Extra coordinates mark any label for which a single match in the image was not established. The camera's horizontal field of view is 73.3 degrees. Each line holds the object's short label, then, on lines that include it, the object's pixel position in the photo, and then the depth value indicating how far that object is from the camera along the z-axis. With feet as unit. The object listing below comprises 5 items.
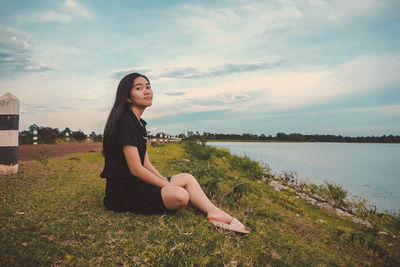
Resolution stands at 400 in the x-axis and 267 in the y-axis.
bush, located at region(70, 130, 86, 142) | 63.36
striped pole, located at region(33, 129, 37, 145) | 45.30
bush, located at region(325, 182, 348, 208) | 28.45
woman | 9.23
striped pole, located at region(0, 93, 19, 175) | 14.88
